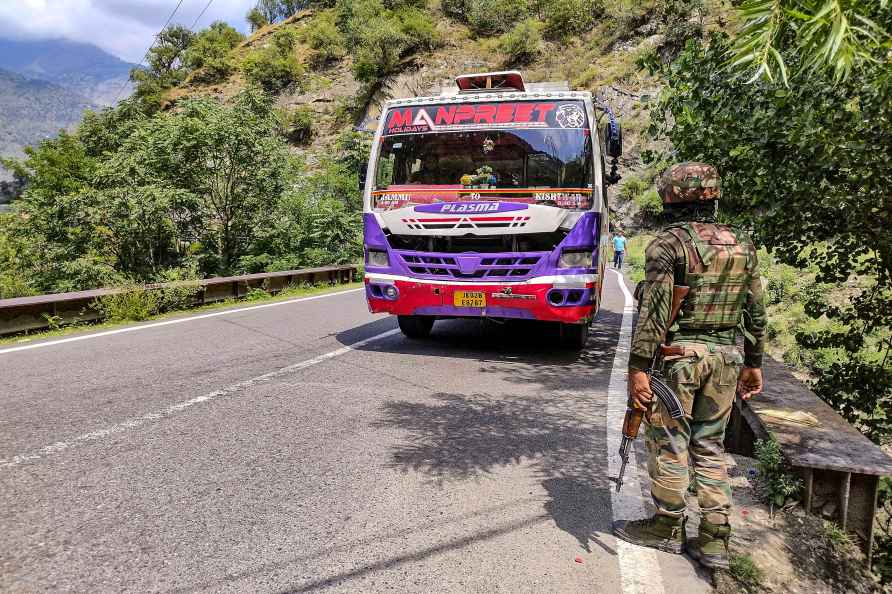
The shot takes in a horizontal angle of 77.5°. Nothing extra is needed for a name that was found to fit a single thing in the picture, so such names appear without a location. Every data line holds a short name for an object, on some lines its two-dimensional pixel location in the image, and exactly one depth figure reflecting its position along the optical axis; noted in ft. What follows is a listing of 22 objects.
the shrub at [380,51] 171.73
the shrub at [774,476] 9.82
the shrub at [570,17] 161.99
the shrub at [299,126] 180.65
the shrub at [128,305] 30.37
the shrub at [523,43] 162.20
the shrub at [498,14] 176.04
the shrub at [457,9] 187.23
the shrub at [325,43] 211.41
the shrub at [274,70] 205.77
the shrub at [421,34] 174.81
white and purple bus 19.81
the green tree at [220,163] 65.21
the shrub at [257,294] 42.80
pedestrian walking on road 81.76
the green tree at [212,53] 241.35
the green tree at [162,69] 246.53
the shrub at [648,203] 111.45
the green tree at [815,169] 13.48
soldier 8.27
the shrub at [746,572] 7.93
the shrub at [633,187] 118.52
